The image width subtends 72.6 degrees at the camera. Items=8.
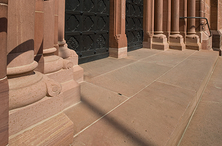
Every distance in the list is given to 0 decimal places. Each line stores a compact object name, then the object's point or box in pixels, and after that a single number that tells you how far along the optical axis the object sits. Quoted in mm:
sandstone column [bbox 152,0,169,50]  6633
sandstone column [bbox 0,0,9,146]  849
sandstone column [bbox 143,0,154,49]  6516
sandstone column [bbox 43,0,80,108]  1853
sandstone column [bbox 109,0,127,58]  4548
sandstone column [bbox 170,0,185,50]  6952
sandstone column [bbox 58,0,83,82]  2489
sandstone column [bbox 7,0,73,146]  1108
